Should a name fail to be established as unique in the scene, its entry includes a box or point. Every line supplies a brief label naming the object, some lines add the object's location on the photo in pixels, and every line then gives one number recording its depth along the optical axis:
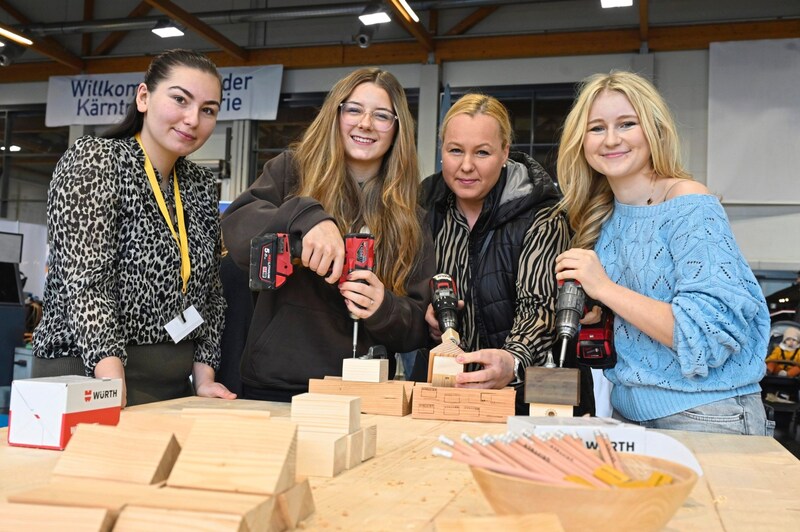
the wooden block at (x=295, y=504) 0.77
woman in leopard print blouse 1.66
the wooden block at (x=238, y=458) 0.75
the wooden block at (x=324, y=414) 1.10
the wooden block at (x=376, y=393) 1.65
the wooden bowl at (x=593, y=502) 0.71
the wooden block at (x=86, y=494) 0.71
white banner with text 9.33
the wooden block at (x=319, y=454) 1.05
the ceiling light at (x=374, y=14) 7.63
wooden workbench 0.87
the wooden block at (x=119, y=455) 0.79
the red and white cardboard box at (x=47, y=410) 1.15
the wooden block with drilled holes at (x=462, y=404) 1.59
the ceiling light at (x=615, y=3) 6.66
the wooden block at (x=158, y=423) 0.91
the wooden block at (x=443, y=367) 1.69
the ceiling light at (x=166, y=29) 8.29
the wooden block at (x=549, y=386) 1.53
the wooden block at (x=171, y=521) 0.67
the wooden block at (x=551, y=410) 1.53
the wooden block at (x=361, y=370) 1.68
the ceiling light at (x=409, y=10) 7.18
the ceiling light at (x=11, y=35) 8.23
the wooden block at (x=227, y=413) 0.95
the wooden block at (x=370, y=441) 1.16
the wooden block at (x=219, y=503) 0.69
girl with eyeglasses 1.85
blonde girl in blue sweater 1.50
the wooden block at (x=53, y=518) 0.68
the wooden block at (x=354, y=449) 1.09
